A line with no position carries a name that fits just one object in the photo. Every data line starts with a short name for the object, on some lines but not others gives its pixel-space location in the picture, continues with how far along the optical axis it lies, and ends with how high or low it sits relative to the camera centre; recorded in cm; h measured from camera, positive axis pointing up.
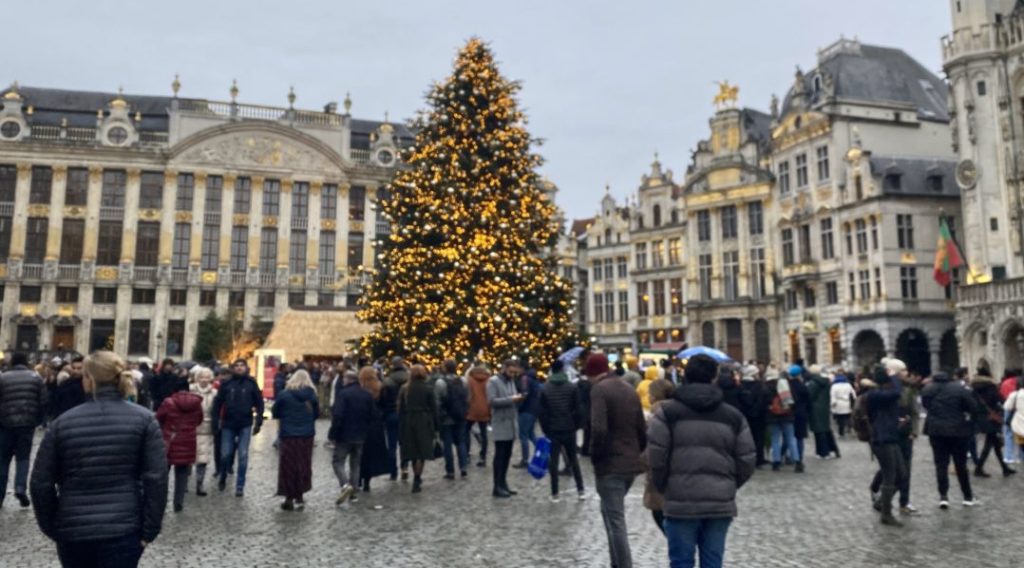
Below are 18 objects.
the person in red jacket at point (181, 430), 1046 -86
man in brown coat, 713 -73
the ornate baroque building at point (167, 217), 5466 +1017
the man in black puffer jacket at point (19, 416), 1018 -65
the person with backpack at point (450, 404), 1409 -71
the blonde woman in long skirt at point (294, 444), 1066 -106
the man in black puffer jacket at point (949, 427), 1034 -82
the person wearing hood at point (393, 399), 1366 -60
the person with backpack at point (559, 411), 1093 -65
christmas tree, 2208 +331
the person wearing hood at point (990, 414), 1395 -90
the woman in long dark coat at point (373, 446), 1227 -125
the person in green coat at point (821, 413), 1684 -105
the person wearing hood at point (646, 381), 1727 -40
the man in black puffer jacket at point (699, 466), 528 -68
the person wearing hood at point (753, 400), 1455 -68
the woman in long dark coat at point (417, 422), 1248 -90
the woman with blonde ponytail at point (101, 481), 429 -62
